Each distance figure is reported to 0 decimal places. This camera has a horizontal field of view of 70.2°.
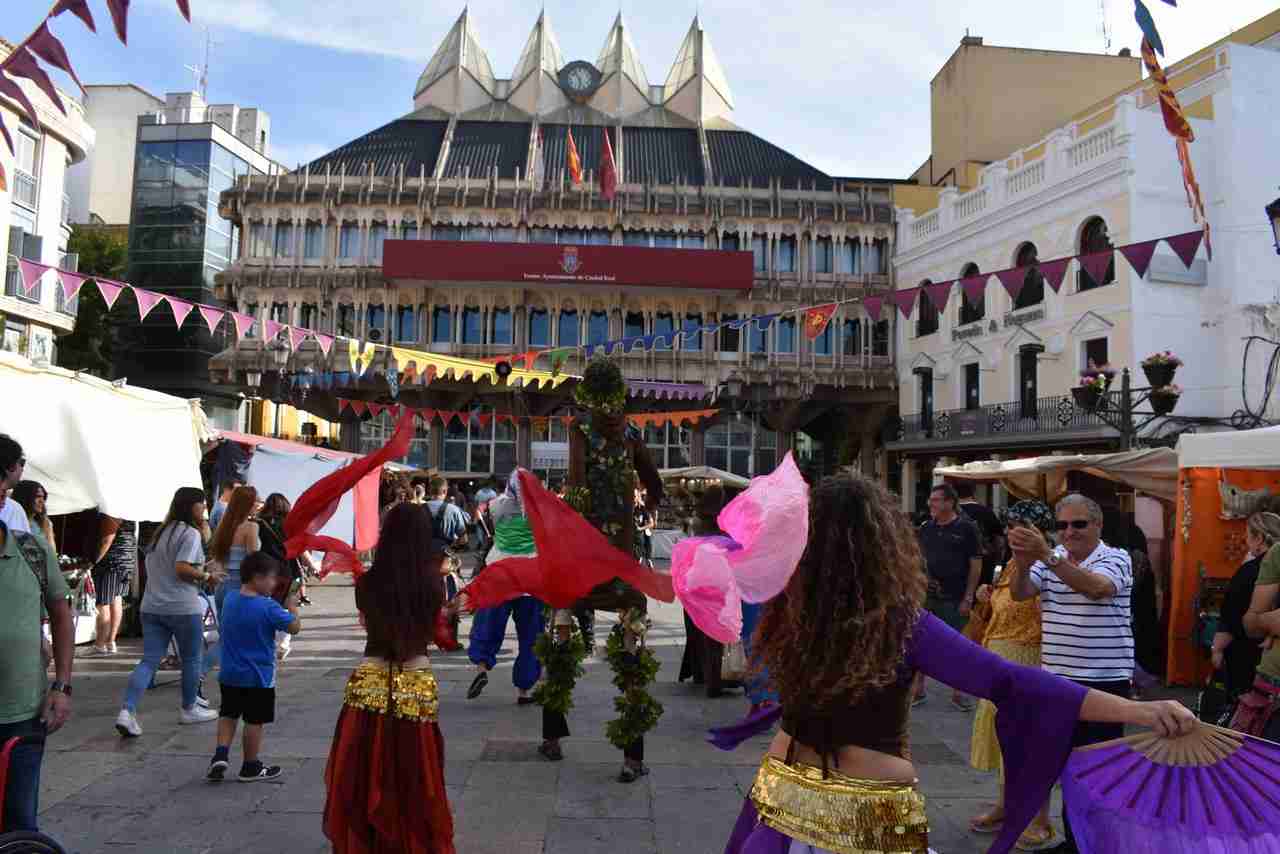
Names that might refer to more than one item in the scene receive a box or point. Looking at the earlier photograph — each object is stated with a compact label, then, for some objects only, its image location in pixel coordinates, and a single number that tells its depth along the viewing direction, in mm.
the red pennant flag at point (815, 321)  18344
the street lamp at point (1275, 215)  8672
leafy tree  36312
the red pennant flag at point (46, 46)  6660
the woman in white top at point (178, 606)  6387
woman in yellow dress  5043
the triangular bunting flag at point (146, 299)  12362
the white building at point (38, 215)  26734
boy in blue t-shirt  5152
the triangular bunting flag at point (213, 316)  13356
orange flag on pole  33594
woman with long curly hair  2334
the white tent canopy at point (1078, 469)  10188
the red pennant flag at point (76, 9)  6508
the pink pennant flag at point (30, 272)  11822
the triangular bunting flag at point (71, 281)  11470
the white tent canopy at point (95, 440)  8062
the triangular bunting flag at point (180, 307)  12750
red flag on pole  33281
